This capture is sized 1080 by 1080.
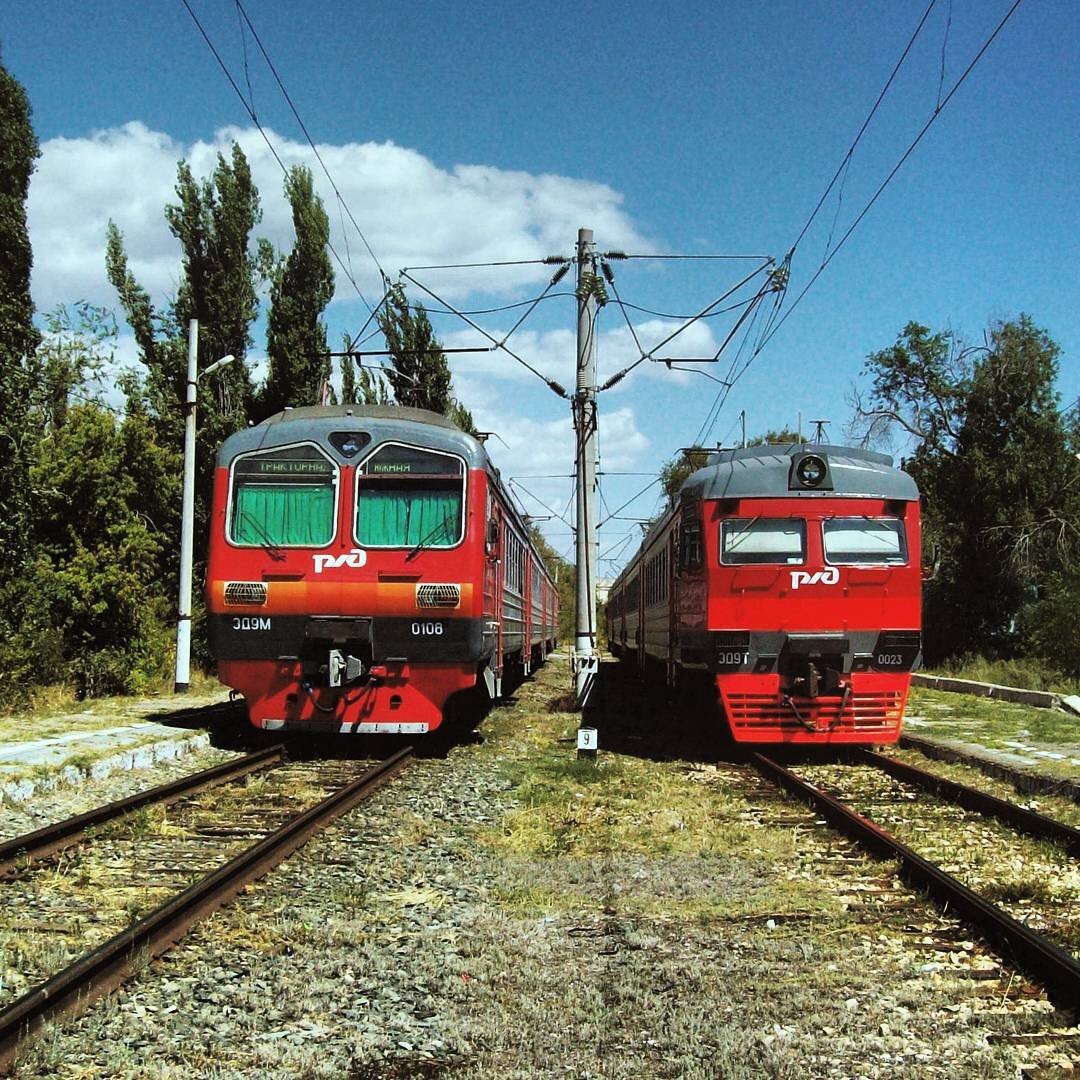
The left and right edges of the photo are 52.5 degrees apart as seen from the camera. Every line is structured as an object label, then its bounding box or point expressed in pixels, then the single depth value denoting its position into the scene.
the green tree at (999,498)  31.78
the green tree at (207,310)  24.59
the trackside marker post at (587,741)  11.05
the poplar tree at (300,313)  25.45
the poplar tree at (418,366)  31.50
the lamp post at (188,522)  17.09
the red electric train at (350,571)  10.85
